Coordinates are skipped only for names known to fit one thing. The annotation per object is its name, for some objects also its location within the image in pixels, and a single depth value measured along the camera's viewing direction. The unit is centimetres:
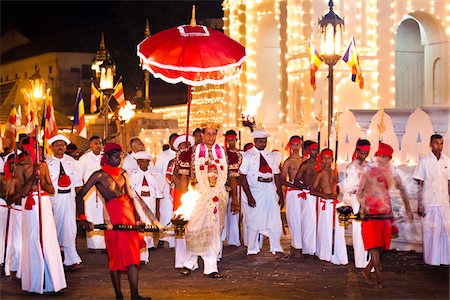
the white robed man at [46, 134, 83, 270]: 1338
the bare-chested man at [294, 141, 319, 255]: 1412
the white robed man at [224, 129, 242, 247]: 1627
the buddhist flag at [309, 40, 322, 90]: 1920
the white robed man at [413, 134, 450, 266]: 1299
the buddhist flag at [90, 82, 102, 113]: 2847
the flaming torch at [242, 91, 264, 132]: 2227
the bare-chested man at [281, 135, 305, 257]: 1455
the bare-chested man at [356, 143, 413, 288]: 1118
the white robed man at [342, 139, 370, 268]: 1192
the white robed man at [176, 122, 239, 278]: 1237
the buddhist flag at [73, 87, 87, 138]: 1854
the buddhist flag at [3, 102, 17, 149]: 1716
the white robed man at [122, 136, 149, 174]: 1655
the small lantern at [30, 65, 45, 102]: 2710
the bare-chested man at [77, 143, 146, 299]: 1004
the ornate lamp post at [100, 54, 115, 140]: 2391
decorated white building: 2481
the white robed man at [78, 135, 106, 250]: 1542
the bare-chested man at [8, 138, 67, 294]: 1101
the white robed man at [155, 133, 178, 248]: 1680
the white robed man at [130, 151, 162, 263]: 1493
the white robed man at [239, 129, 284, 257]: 1470
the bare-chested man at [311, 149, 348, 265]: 1345
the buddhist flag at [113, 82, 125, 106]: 2769
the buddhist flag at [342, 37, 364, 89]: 1897
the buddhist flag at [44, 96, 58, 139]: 1207
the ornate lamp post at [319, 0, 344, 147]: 1622
